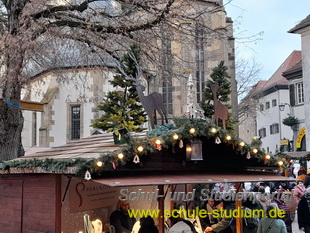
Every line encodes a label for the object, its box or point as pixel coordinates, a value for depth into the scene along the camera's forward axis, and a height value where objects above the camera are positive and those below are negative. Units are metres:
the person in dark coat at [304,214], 11.09 -1.20
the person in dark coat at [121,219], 9.82 -1.14
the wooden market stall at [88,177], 7.44 -0.20
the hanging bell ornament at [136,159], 7.74 +0.09
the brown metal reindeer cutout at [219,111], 8.99 +1.02
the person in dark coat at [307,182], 15.33 -0.62
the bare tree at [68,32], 11.32 +3.55
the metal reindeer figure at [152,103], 8.96 +1.18
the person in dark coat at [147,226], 8.84 -1.16
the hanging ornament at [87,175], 7.05 -0.15
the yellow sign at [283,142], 37.56 +1.68
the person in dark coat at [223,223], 9.73 -1.22
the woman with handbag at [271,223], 8.11 -1.04
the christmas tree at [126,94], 16.18 +3.11
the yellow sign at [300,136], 33.38 +1.91
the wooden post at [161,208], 8.71 -0.81
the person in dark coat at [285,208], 11.63 -1.12
